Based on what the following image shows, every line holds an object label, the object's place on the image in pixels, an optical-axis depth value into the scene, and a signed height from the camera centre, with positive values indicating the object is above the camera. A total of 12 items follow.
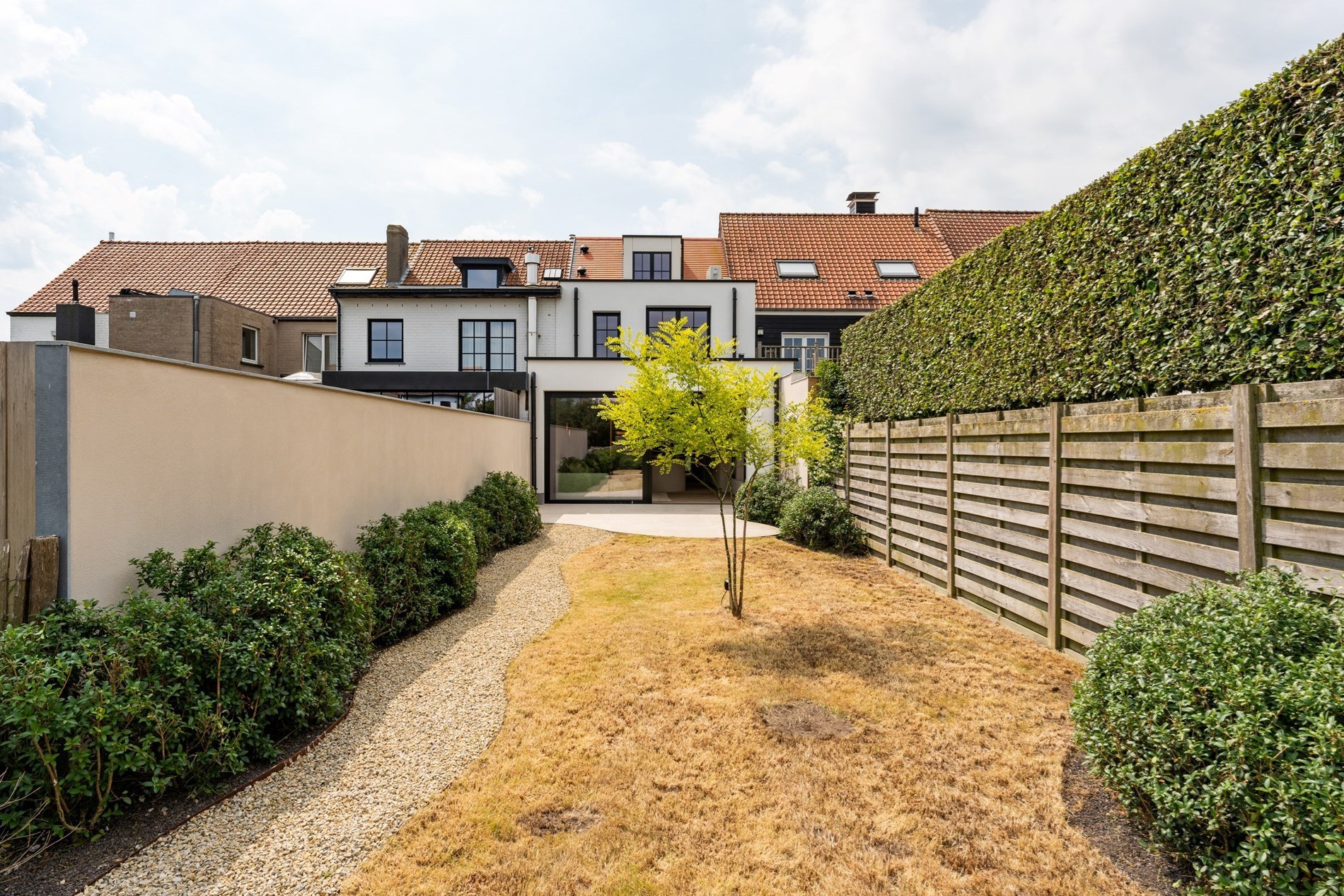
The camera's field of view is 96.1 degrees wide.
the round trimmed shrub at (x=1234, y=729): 1.87 -1.04
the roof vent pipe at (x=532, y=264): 20.03 +6.06
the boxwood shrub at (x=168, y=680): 2.33 -1.07
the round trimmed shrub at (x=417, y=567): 5.39 -1.18
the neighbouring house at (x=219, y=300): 17.89 +5.20
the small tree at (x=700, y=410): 5.75 +0.35
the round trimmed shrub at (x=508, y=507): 9.72 -1.04
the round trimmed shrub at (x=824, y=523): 9.48 -1.24
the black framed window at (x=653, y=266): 21.12 +6.29
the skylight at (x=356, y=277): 21.08 +5.93
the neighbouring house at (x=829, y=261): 20.22 +6.79
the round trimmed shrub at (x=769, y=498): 11.99 -1.05
